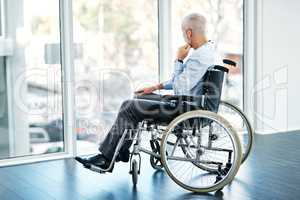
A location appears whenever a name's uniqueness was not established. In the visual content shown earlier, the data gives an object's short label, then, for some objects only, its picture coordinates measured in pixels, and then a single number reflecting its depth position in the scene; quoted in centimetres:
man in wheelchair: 325
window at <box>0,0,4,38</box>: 387
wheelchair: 309
